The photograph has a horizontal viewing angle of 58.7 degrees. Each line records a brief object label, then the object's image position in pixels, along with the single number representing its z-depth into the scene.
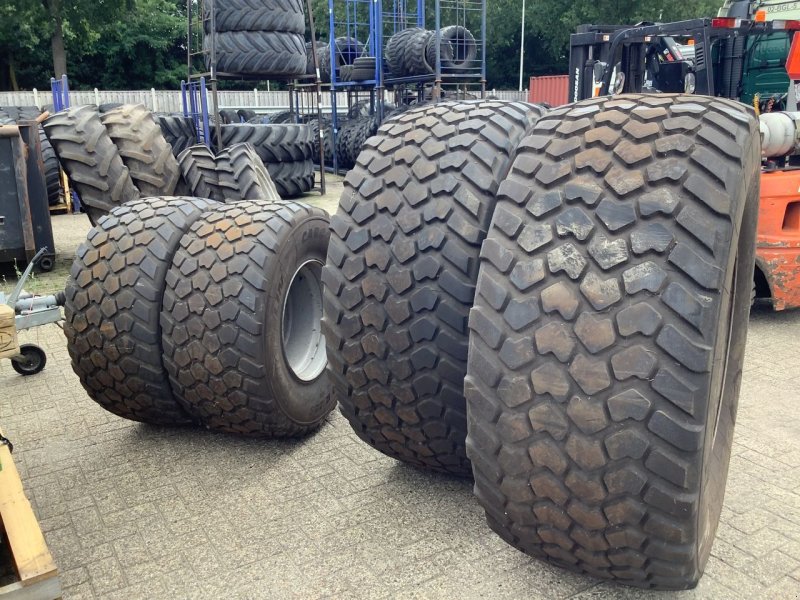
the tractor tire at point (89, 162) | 7.18
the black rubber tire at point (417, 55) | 17.64
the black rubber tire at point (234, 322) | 3.29
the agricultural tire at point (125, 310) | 3.37
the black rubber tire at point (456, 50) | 18.19
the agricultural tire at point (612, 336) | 1.92
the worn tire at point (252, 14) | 12.48
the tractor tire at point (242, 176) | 7.69
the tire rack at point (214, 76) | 12.44
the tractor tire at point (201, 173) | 8.06
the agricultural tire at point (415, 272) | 2.54
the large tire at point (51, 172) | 11.30
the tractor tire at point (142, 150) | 7.67
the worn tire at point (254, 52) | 12.73
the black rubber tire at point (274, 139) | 13.07
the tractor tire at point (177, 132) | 13.77
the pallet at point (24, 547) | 1.99
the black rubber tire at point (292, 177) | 13.41
